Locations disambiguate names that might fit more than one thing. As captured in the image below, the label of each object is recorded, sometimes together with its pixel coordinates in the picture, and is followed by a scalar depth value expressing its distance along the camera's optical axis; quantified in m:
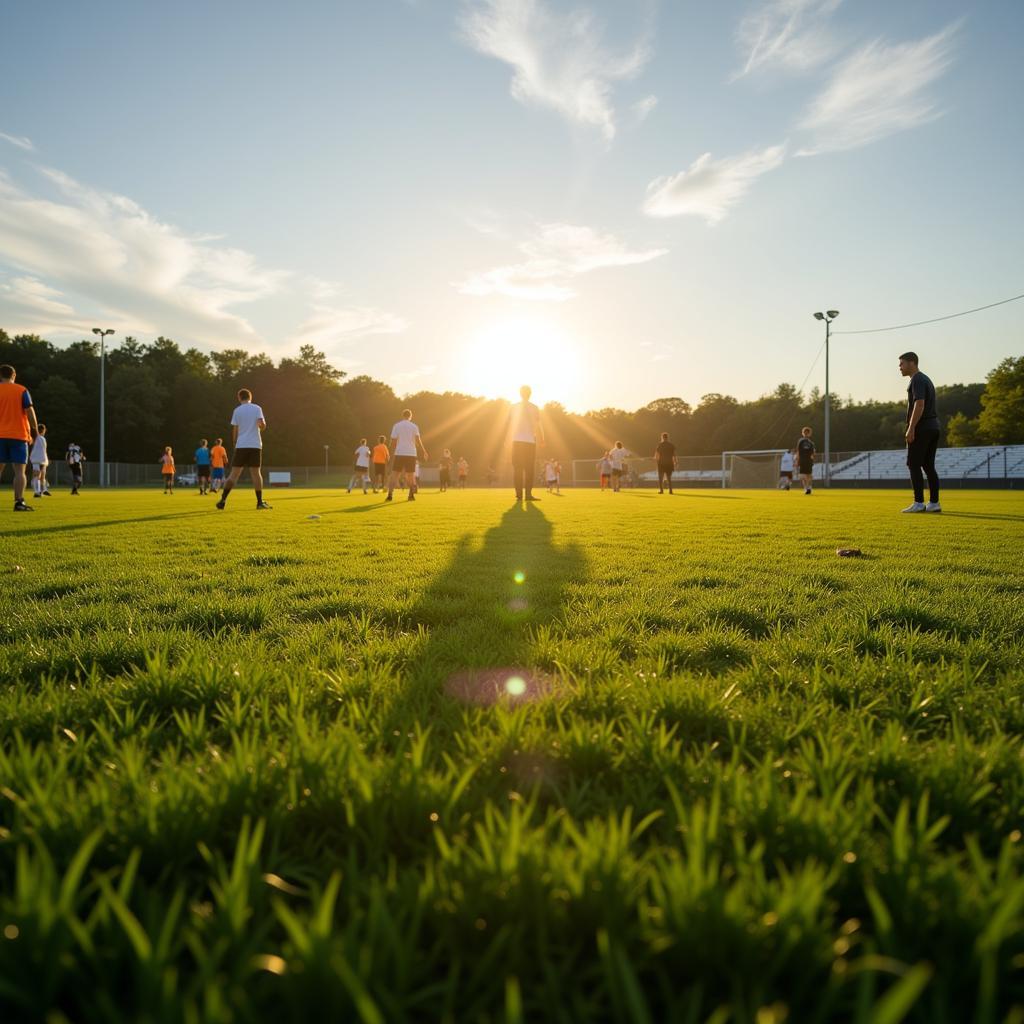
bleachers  48.59
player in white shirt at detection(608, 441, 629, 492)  33.50
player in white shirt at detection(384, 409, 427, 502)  18.30
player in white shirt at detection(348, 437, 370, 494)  27.98
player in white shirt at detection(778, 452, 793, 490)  33.19
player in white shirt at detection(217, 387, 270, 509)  13.66
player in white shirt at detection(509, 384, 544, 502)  15.34
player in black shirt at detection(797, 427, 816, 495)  23.89
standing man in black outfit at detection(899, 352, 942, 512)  11.17
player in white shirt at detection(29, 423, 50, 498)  22.42
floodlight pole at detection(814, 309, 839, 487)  50.00
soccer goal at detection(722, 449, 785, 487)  53.88
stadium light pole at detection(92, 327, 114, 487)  51.22
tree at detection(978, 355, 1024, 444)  65.25
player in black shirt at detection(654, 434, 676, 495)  26.85
